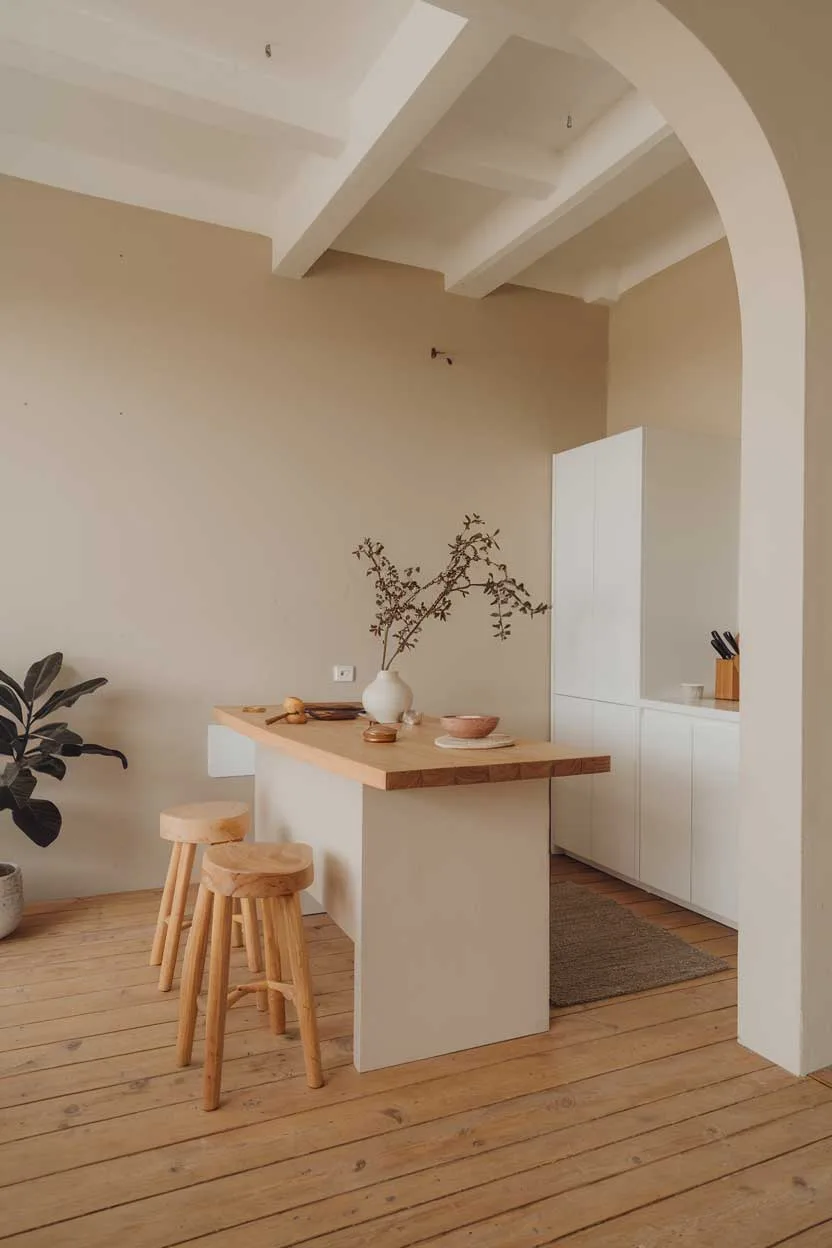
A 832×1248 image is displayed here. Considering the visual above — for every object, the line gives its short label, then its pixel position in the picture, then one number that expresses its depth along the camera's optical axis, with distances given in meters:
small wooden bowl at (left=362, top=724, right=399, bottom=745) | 2.50
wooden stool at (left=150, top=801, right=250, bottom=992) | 2.68
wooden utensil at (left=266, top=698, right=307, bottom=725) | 2.98
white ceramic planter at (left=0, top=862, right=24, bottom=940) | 3.15
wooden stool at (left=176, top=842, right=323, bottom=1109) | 2.05
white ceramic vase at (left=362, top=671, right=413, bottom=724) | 2.90
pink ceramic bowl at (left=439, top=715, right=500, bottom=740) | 2.49
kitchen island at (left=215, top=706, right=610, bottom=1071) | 2.19
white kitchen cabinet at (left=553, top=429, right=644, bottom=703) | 3.82
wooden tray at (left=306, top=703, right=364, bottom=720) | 3.14
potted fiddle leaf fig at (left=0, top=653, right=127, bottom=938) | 3.10
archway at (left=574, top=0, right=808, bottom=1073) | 2.16
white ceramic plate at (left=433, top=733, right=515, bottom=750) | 2.38
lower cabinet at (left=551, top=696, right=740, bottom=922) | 3.28
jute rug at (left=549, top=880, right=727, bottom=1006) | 2.74
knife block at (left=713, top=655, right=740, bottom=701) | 3.68
